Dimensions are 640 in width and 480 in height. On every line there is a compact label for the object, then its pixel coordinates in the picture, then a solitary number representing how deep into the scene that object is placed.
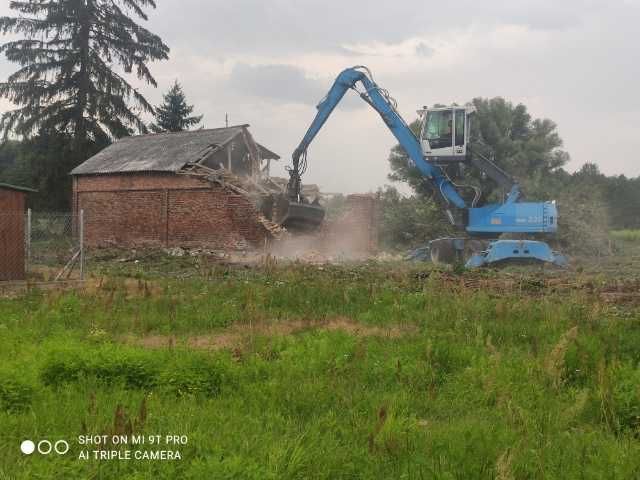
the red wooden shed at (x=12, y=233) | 13.89
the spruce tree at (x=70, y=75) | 37.06
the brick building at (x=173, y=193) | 24.06
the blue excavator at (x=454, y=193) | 19.81
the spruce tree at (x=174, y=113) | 49.31
